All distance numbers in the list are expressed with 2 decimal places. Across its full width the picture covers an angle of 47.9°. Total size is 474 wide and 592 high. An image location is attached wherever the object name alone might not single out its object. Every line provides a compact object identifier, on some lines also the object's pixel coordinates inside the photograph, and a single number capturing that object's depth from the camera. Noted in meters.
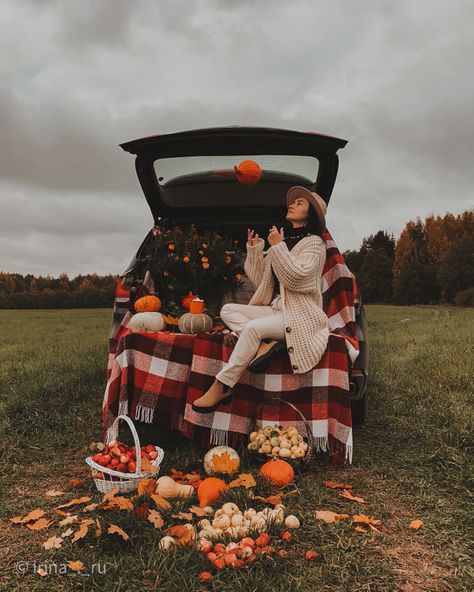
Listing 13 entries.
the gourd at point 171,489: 2.90
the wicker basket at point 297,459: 3.34
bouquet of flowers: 4.70
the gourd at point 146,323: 4.14
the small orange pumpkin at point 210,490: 2.83
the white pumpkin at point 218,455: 3.25
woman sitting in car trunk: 3.59
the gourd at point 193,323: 4.17
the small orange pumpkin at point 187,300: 4.84
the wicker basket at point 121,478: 3.03
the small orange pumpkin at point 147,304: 4.45
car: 4.09
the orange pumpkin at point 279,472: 3.10
